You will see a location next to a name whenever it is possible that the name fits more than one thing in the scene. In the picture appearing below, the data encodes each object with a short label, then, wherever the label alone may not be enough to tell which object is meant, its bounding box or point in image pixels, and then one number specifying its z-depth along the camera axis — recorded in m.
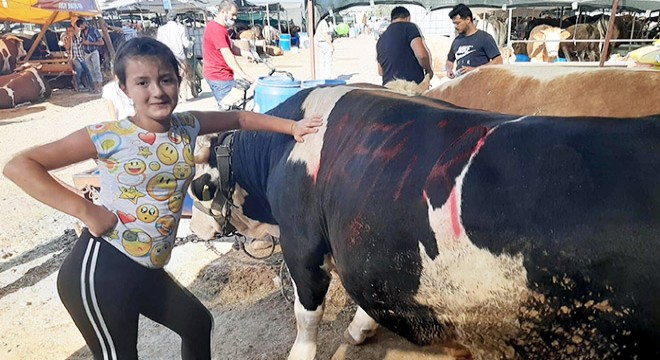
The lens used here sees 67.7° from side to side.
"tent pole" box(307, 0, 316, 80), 7.25
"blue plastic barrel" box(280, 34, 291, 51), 31.23
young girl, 1.81
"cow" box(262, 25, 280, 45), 31.47
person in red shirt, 5.90
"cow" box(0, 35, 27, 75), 13.57
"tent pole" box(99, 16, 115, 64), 15.21
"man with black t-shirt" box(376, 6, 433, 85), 5.27
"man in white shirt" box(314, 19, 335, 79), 14.41
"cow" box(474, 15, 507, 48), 17.12
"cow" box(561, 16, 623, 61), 16.30
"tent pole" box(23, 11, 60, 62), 14.34
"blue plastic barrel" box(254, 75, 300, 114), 4.80
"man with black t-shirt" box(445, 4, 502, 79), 5.30
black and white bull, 1.25
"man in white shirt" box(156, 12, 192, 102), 11.01
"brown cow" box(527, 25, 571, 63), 15.29
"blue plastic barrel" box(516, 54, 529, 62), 14.92
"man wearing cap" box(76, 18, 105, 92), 15.50
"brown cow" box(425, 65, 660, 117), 2.85
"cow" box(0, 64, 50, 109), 12.42
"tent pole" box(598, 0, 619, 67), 7.05
